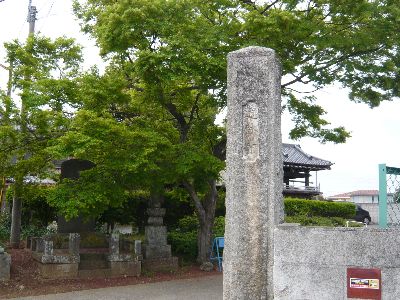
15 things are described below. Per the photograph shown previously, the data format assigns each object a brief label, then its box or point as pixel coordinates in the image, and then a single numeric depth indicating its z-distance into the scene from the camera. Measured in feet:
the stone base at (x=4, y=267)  32.86
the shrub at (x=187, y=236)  47.70
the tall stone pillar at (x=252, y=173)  16.69
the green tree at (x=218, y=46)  30.94
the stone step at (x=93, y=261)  36.01
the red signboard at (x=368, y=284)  14.61
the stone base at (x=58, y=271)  34.12
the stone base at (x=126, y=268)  36.19
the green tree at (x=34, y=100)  32.37
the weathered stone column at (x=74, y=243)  34.68
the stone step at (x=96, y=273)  35.32
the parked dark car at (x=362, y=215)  101.29
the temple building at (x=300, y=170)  108.06
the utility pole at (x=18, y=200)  41.75
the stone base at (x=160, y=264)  39.47
